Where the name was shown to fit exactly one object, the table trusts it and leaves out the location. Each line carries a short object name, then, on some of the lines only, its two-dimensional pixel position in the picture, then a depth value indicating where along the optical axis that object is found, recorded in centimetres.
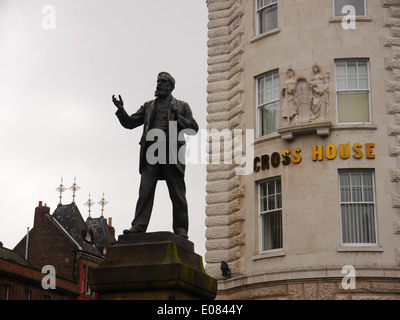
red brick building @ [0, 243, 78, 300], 6266
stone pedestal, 1338
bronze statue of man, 1473
